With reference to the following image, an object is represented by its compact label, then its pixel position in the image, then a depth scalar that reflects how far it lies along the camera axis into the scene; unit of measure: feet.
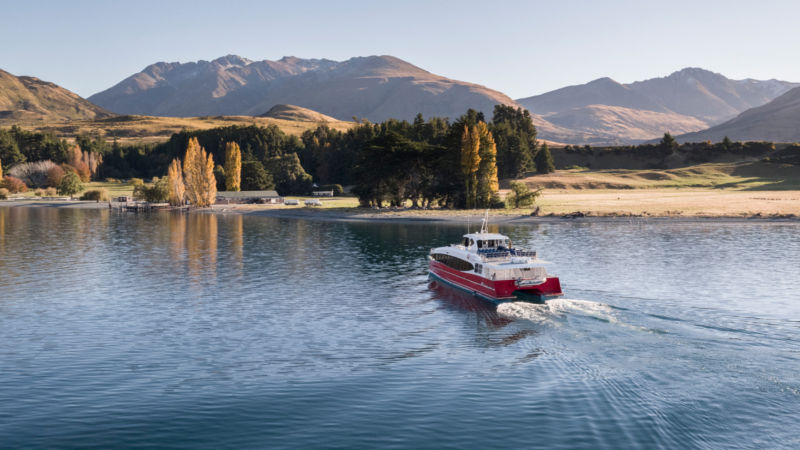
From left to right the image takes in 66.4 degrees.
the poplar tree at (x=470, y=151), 416.26
